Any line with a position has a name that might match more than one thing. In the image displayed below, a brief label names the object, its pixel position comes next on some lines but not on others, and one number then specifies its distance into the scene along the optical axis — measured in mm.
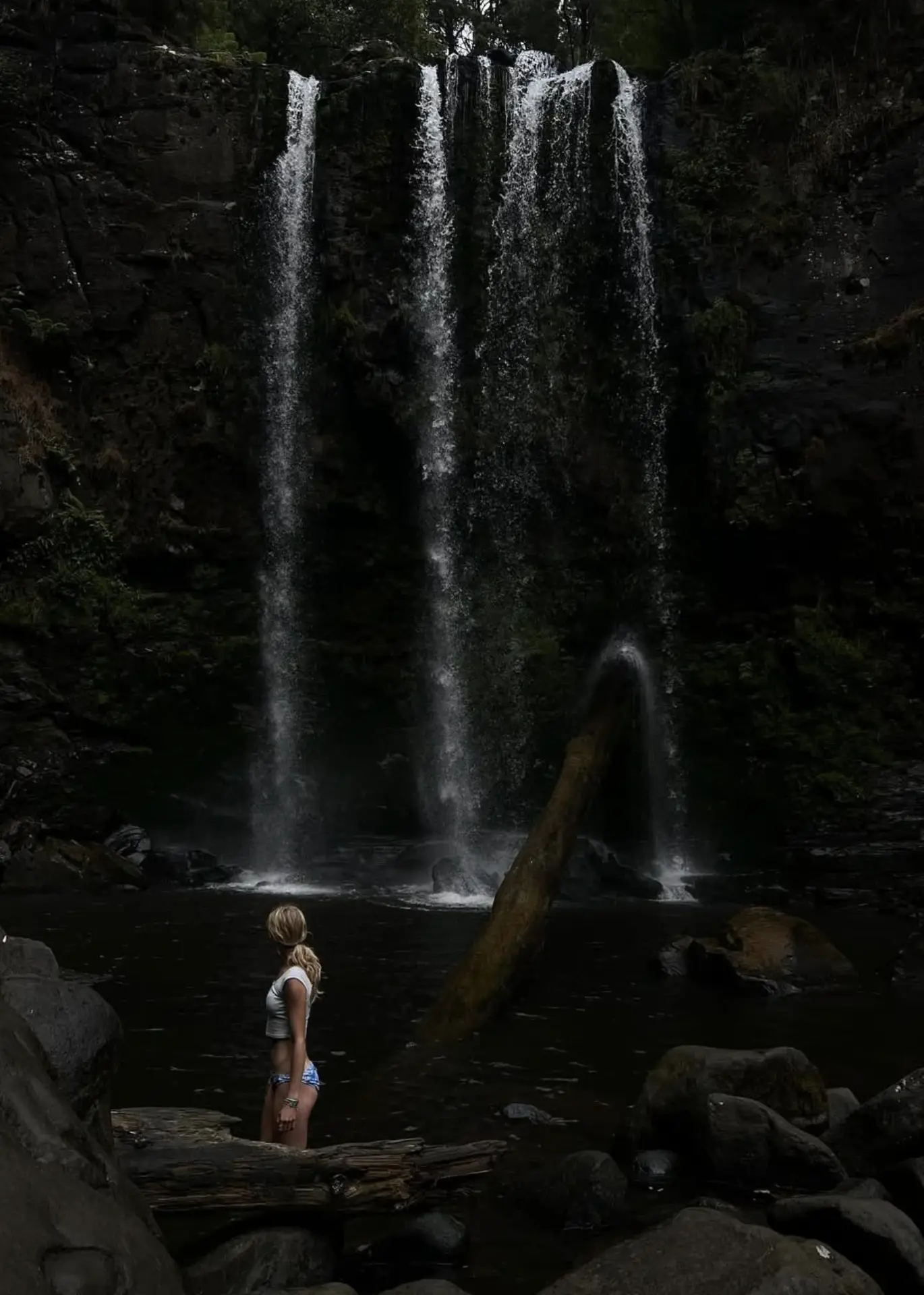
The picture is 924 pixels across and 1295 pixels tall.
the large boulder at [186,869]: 17438
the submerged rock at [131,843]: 18141
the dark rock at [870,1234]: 5234
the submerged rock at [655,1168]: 6562
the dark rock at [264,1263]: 4871
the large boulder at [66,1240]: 3521
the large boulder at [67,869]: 16406
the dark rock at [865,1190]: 6070
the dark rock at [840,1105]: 7227
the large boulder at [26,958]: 5273
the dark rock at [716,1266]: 4727
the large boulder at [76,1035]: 4707
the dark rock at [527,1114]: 7352
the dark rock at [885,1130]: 6555
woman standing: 5922
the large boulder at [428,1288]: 4836
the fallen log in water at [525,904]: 9516
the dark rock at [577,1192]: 6027
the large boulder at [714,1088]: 6906
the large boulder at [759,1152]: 6438
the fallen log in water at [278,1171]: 5059
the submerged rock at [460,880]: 16672
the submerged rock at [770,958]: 10883
